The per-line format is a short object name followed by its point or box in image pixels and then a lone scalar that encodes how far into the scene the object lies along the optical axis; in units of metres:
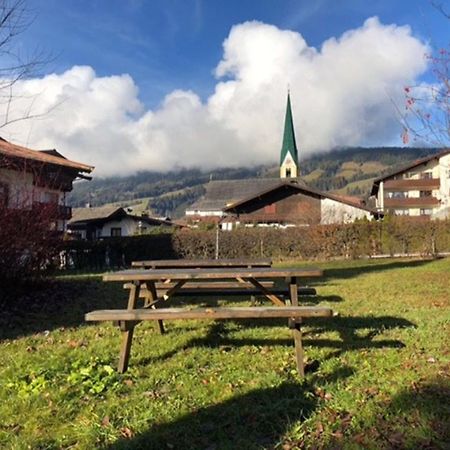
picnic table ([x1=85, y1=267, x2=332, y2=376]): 3.96
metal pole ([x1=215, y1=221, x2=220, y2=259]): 25.51
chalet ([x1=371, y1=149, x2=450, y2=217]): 56.31
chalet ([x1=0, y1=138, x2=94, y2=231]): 8.62
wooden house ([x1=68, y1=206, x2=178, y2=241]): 56.47
